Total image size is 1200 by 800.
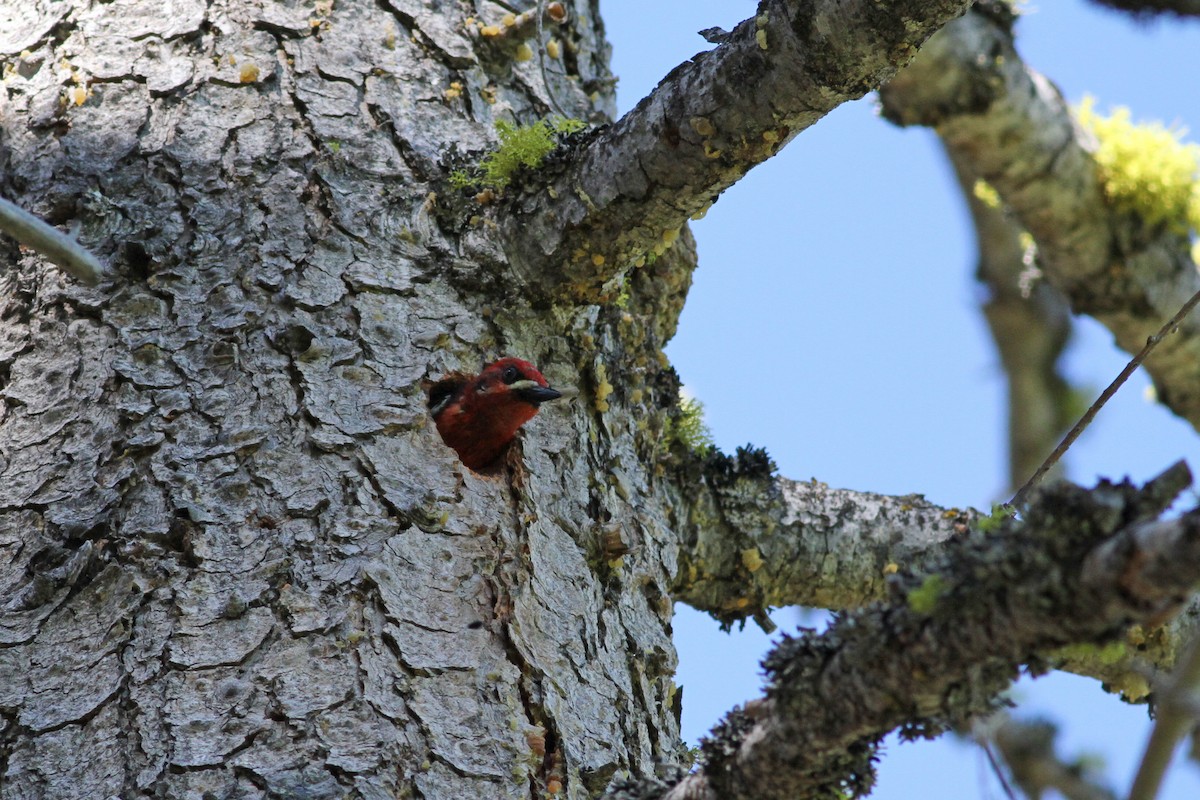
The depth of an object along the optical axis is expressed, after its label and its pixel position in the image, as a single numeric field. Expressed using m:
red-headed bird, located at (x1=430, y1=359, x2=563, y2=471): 6.22
